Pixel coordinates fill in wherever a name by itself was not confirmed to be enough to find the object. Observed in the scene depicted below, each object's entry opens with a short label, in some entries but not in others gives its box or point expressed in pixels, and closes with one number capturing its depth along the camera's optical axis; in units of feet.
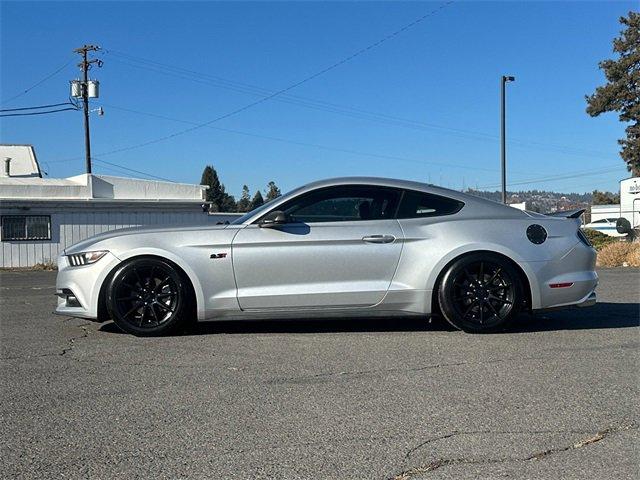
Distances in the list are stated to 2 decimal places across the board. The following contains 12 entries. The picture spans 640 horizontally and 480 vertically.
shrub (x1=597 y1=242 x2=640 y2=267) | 57.72
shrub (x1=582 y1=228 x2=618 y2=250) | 96.68
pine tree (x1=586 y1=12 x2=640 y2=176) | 138.62
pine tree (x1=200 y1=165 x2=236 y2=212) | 251.19
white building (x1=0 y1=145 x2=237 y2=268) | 86.17
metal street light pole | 92.73
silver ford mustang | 20.13
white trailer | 129.80
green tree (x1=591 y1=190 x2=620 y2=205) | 246.12
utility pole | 128.47
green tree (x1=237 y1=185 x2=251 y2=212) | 261.65
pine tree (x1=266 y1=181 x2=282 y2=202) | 210.88
